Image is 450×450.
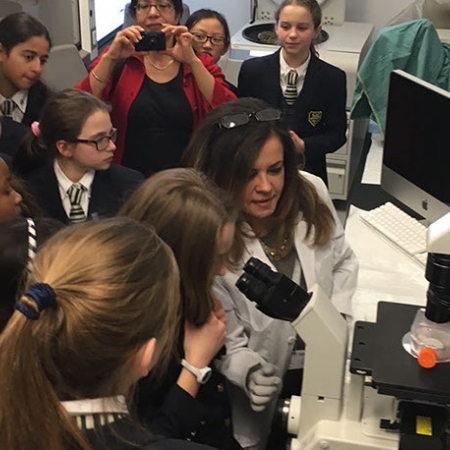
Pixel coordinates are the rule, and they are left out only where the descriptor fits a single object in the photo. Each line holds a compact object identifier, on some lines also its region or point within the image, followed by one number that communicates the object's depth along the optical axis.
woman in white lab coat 1.51
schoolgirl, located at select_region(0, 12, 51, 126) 2.18
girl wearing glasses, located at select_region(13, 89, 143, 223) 1.84
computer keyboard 1.89
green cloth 2.79
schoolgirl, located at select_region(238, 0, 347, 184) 2.33
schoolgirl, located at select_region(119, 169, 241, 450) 1.21
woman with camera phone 2.12
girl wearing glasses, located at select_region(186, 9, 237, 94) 2.50
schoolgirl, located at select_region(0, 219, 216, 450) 0.83
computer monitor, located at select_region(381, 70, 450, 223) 1.81
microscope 1.05
